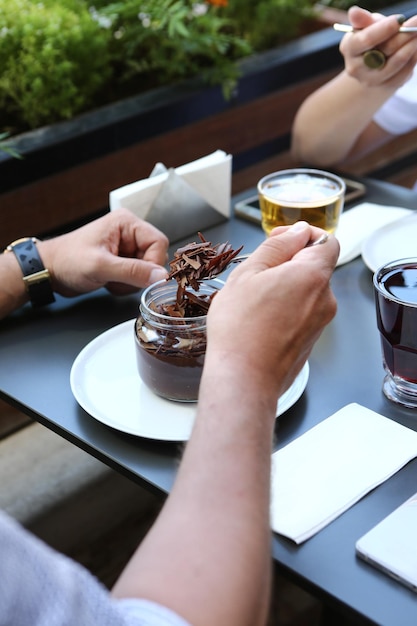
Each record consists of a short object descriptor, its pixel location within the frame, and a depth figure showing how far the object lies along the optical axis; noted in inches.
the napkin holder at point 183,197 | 55.3
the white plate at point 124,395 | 39.1
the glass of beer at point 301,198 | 51.6
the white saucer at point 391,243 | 53.2
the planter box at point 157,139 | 75.3
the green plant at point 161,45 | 82.4
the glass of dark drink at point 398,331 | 39.4
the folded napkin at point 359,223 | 55.1
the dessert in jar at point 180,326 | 39.3
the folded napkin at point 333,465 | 33.7
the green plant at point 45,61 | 75.5
